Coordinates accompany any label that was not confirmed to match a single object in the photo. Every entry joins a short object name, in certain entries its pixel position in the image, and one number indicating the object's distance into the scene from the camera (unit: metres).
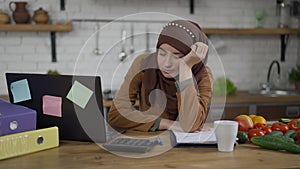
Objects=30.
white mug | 1.75
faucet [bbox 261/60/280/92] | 4.44
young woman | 2.13
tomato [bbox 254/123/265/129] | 2.07
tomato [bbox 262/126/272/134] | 1.98
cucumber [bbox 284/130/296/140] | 1.93
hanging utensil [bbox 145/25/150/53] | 4.29
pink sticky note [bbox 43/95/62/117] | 1.89
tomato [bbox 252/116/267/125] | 2.18
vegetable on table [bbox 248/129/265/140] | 1.95
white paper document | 1.84
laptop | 1.82
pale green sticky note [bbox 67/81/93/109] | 1.82
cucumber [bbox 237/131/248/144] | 1.90
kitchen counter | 3.94
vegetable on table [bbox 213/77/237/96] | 3.93
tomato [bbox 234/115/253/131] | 2.10
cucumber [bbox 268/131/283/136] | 1.88
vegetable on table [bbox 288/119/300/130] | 2.05
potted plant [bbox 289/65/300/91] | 4.52
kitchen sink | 4.32
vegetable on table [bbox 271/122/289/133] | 2.04
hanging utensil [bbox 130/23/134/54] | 4.29
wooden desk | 1.57
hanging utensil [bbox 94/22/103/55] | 4.25
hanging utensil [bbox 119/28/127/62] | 4.26
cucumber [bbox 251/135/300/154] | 1.73
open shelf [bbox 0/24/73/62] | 3.91
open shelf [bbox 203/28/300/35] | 4.33
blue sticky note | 1.93
